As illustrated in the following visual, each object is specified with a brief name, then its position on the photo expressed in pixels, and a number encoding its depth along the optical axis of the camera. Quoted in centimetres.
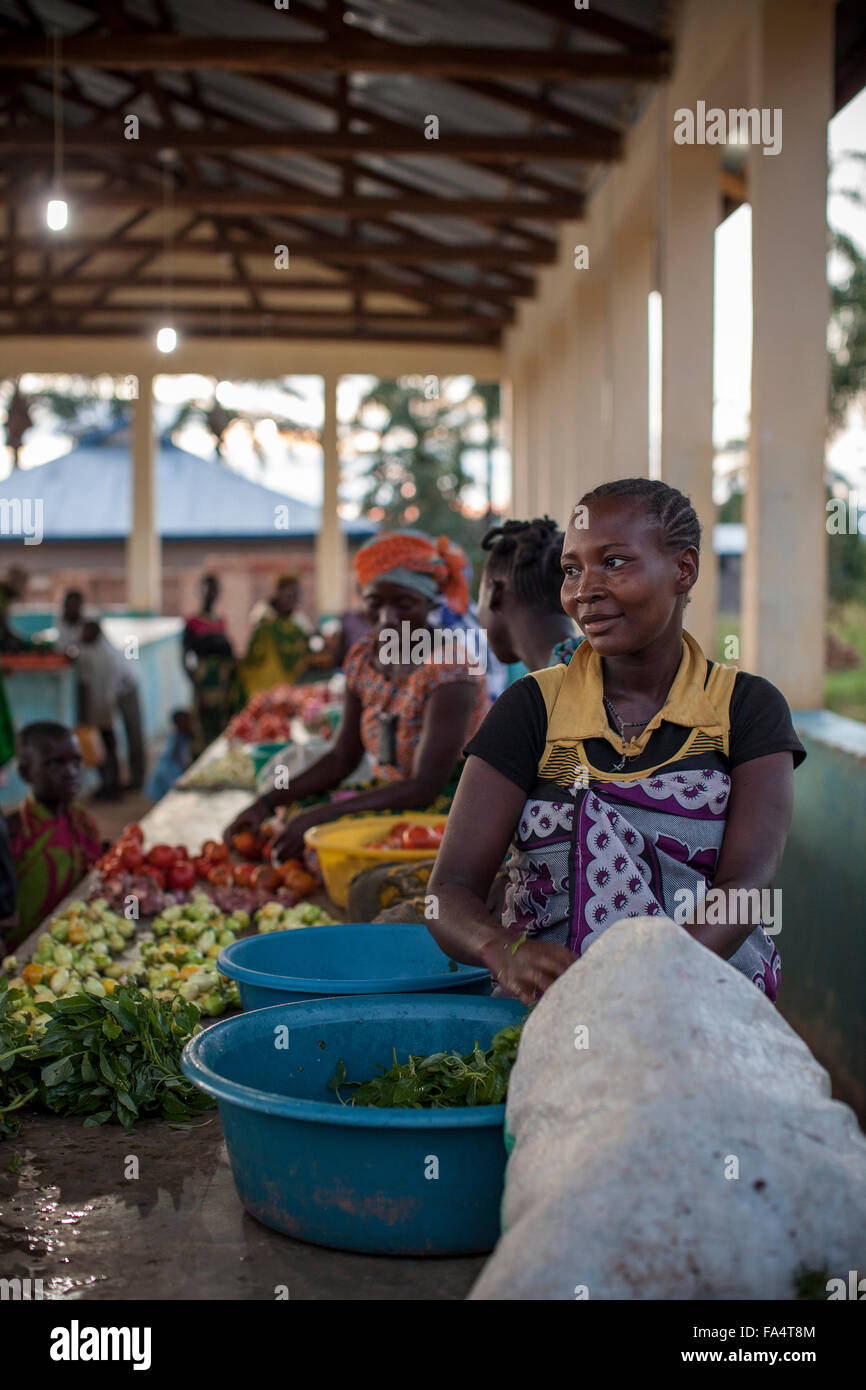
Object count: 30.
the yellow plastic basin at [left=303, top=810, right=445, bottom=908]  304
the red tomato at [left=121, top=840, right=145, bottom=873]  353
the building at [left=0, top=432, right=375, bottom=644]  2388
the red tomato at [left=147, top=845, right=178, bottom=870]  355
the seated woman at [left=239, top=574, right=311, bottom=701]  939
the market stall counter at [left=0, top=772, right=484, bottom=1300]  150
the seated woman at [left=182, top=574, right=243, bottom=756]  963
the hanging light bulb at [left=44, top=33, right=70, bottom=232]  706
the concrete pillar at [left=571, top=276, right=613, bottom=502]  960
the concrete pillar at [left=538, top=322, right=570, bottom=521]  1159
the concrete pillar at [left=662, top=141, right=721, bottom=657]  647
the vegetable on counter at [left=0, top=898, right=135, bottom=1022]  254
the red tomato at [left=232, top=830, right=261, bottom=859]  385
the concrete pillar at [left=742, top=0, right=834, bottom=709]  477
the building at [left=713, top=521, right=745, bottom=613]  2742
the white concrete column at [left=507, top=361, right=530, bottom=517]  1418
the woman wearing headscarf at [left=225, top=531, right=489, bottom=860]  350
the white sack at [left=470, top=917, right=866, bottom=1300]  118
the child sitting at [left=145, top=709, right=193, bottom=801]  808
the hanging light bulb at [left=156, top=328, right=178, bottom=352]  920
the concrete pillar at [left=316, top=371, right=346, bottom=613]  1616
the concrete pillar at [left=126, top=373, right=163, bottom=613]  1633
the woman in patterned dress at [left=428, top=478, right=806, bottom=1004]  189
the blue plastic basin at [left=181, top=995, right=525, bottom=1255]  149
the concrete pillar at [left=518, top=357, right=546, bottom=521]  1290
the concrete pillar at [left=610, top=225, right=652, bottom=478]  839
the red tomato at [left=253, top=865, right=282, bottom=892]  343
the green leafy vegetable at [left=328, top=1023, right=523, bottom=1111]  164
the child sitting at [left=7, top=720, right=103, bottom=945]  436
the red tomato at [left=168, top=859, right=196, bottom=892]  350
